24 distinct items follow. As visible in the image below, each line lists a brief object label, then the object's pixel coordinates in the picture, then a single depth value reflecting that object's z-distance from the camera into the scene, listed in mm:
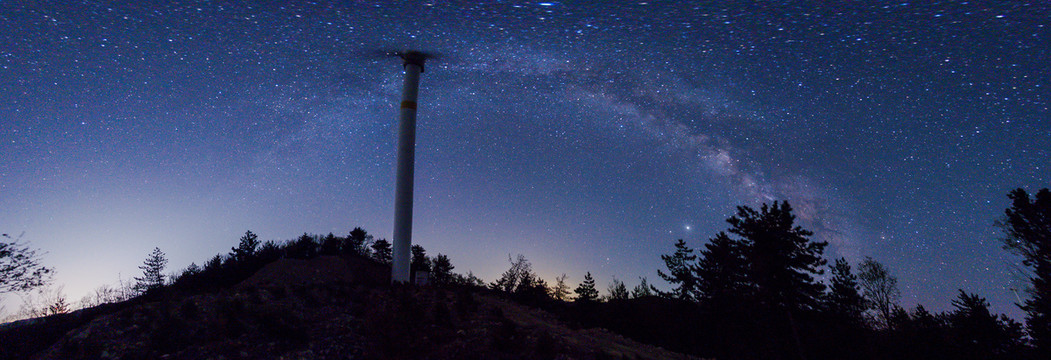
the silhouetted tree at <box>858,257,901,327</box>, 34812
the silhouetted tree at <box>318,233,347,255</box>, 33031
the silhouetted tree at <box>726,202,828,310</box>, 21578
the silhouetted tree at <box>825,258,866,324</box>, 22953
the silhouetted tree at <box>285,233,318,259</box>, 31222
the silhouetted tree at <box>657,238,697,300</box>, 31234
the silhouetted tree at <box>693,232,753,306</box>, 23953
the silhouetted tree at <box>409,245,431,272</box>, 33031
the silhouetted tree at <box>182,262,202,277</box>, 25838
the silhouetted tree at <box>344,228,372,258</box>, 36150
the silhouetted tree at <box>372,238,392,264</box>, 35125
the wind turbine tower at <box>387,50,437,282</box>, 23562
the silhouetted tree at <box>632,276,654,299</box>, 39719
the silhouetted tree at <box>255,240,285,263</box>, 29244
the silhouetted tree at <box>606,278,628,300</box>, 35969
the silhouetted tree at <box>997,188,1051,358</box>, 18991
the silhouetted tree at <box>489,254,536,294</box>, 33844
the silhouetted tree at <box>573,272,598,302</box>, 29661
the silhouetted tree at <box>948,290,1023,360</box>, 17078
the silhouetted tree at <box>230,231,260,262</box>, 30361
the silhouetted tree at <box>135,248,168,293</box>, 41344
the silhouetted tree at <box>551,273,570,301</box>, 36844
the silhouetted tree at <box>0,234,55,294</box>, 24750
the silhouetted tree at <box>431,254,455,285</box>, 34431
